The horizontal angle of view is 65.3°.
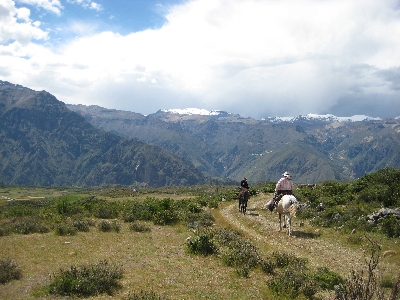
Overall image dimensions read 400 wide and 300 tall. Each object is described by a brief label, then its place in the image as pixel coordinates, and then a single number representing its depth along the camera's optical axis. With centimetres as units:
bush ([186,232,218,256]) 1908
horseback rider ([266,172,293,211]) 2522
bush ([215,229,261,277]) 1643
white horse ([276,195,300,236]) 2242
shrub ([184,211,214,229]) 2675
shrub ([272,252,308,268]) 1661
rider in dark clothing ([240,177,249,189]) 3425
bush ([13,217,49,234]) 2292
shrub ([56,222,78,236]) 2255
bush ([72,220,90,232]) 2397
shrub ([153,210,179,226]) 2786
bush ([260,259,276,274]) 1603
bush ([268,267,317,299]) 1324
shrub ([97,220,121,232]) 2436
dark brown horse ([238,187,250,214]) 3300
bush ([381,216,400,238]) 2059
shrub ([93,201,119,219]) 3005
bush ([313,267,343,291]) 1398
